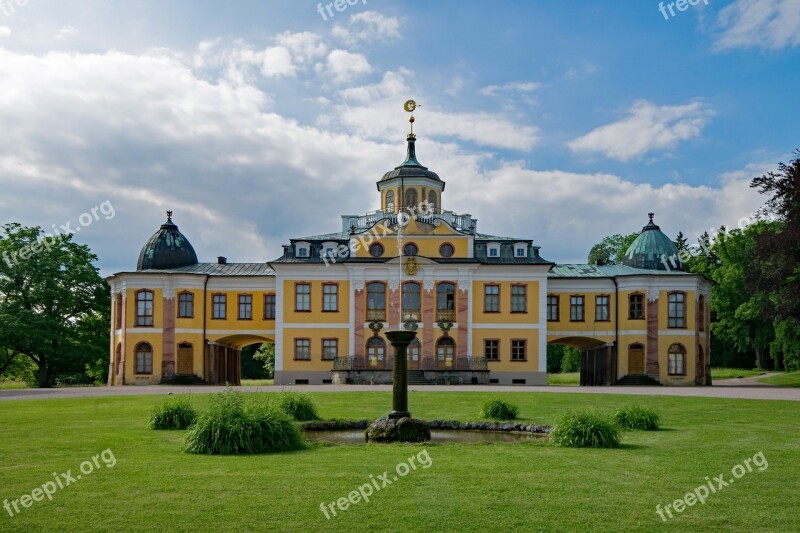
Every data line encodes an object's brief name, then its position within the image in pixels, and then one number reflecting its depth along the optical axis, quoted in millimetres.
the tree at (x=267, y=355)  70438
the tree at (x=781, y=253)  34438
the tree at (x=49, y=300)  47531
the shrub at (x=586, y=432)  14922
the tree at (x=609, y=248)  79625
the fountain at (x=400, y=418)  16234
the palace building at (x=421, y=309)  46719
